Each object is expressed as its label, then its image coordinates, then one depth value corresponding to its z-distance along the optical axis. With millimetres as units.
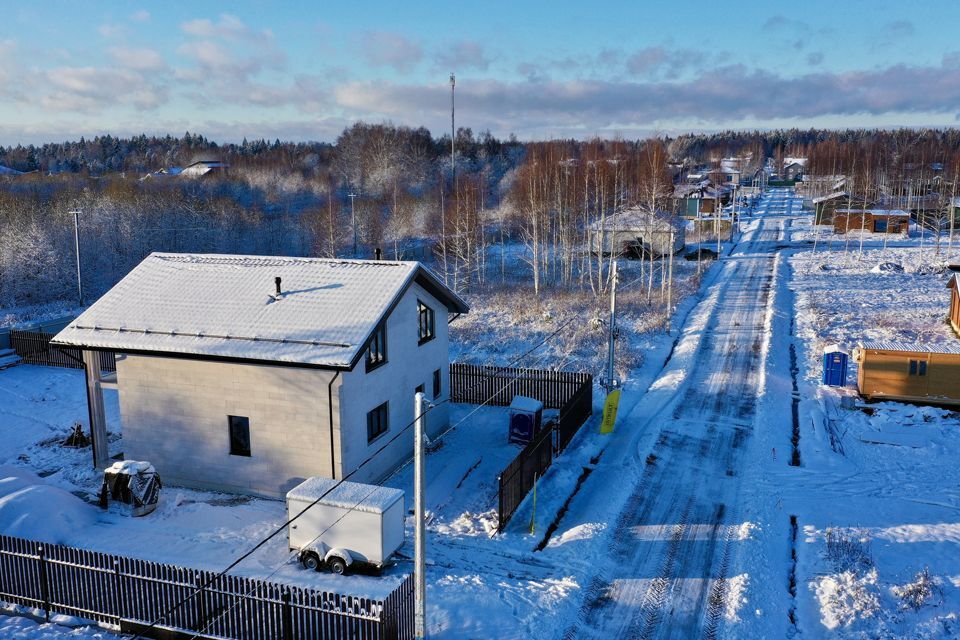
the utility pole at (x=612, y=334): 22844
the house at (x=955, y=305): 34469
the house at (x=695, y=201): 87062
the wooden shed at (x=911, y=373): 24922
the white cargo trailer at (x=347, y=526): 14523
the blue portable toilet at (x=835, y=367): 27219
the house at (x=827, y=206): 75938
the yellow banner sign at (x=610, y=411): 22673
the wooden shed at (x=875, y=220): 71000
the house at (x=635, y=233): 55875
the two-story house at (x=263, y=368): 17781
